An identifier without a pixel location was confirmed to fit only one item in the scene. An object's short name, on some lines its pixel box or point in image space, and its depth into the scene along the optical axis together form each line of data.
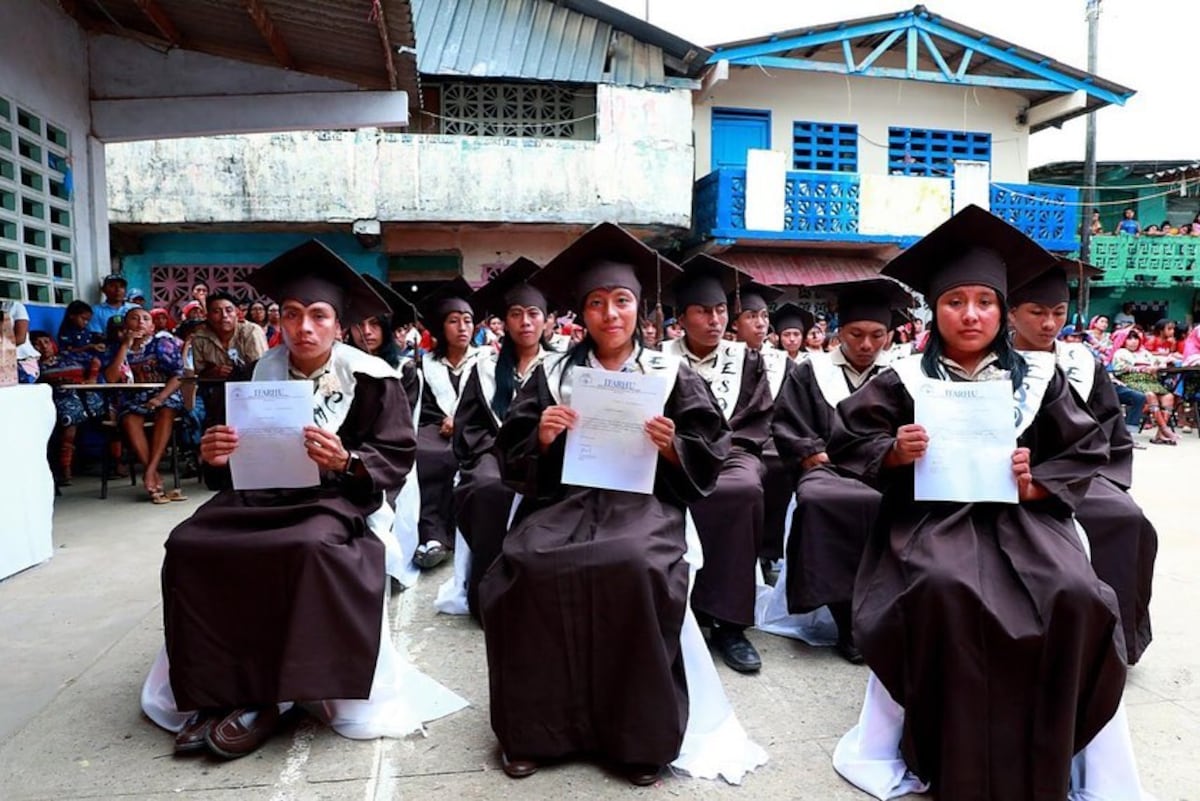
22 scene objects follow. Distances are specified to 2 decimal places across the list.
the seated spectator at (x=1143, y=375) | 12.20
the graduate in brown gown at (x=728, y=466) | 3.88
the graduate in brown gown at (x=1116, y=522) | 3.52
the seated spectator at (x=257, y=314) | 9.62
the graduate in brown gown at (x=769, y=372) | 4.92
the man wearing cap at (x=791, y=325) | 6.99
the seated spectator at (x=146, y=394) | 7.36
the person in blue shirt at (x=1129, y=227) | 19.38
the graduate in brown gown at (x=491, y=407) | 4.48
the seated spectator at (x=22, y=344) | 6.12
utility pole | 17.42
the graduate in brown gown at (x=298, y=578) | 2.92
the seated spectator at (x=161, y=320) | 9.08
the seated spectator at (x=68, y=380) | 7.12
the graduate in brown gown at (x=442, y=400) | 5.70
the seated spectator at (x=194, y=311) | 10.81
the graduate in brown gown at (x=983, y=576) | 2.45
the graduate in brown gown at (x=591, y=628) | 2.76
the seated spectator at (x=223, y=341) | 7.65
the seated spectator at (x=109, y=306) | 7.88
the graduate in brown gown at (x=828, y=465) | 3.96
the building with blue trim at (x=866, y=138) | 14.82
